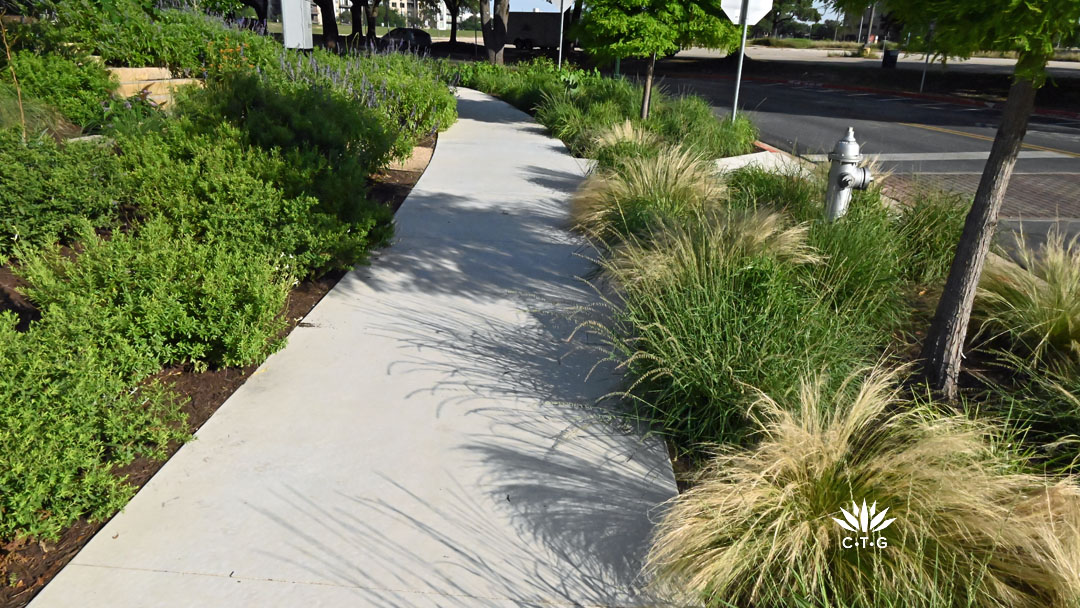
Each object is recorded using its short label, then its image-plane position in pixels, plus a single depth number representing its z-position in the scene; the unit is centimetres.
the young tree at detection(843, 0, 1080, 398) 297
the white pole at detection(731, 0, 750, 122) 1151
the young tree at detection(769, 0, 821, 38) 6548
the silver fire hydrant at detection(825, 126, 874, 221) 539
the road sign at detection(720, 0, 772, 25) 1157
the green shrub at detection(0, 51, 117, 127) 813
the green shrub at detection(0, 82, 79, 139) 720
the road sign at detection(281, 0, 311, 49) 1001
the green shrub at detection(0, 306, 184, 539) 270
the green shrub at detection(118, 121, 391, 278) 515
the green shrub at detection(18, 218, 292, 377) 386
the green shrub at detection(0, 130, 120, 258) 504
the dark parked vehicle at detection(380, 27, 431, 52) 4586
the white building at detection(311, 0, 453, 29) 13175
